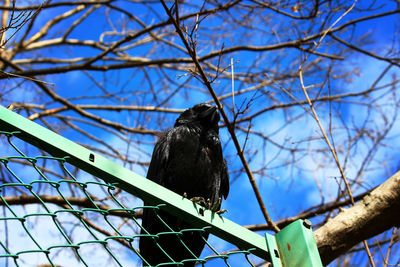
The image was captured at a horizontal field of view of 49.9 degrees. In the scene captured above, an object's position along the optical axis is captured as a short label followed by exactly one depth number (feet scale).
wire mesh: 4.87
